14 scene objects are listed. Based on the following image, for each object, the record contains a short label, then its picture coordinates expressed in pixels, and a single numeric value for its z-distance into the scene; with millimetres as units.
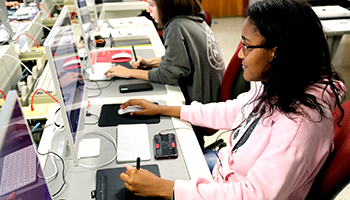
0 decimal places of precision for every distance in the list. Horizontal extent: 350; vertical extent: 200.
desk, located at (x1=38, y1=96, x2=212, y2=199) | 1005
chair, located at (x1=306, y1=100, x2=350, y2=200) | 827
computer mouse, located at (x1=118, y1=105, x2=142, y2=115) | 1388
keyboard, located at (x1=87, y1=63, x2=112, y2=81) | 1736
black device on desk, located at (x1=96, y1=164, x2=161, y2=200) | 958
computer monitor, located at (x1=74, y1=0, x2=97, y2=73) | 1565
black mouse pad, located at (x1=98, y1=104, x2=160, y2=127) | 1332
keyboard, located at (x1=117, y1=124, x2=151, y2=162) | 1134
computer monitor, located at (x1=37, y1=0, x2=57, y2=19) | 2564
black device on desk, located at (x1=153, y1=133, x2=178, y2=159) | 1134
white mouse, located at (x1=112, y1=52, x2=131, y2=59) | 1975
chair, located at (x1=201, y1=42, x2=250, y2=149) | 1508
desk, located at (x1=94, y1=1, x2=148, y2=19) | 2916
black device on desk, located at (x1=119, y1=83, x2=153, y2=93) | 1602
